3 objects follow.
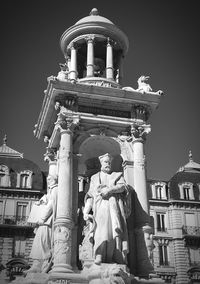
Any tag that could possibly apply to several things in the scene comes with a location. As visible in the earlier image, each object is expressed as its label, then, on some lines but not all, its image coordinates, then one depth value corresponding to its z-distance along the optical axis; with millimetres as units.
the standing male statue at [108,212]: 15758
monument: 15781
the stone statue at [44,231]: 16219
